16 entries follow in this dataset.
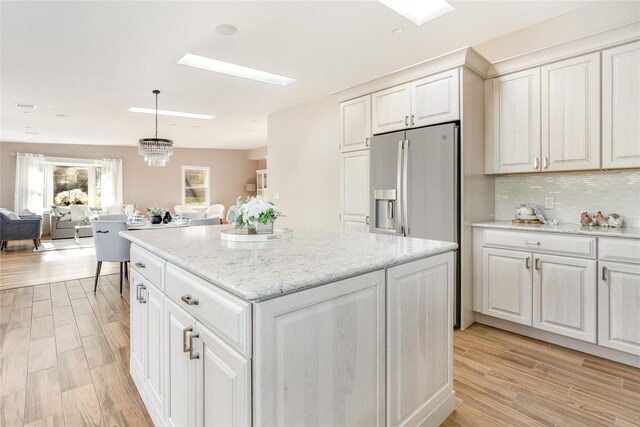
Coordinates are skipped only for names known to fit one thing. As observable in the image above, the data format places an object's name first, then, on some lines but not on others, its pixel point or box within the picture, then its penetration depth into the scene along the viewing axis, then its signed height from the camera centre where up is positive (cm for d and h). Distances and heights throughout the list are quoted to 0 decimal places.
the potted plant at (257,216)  185 -3
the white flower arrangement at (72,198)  944 +37
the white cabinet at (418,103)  290 +100
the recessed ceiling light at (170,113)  562 +170
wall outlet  304 +7
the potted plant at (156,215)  512 -7
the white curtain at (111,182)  973 +83
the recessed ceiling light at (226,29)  288 +156
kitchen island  103 -45
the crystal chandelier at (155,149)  496 +91
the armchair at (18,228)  679 -35
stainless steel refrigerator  288 +24
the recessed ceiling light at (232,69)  368 +166
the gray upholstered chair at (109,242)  414 -38
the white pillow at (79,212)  885 -3
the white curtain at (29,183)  887 +74
